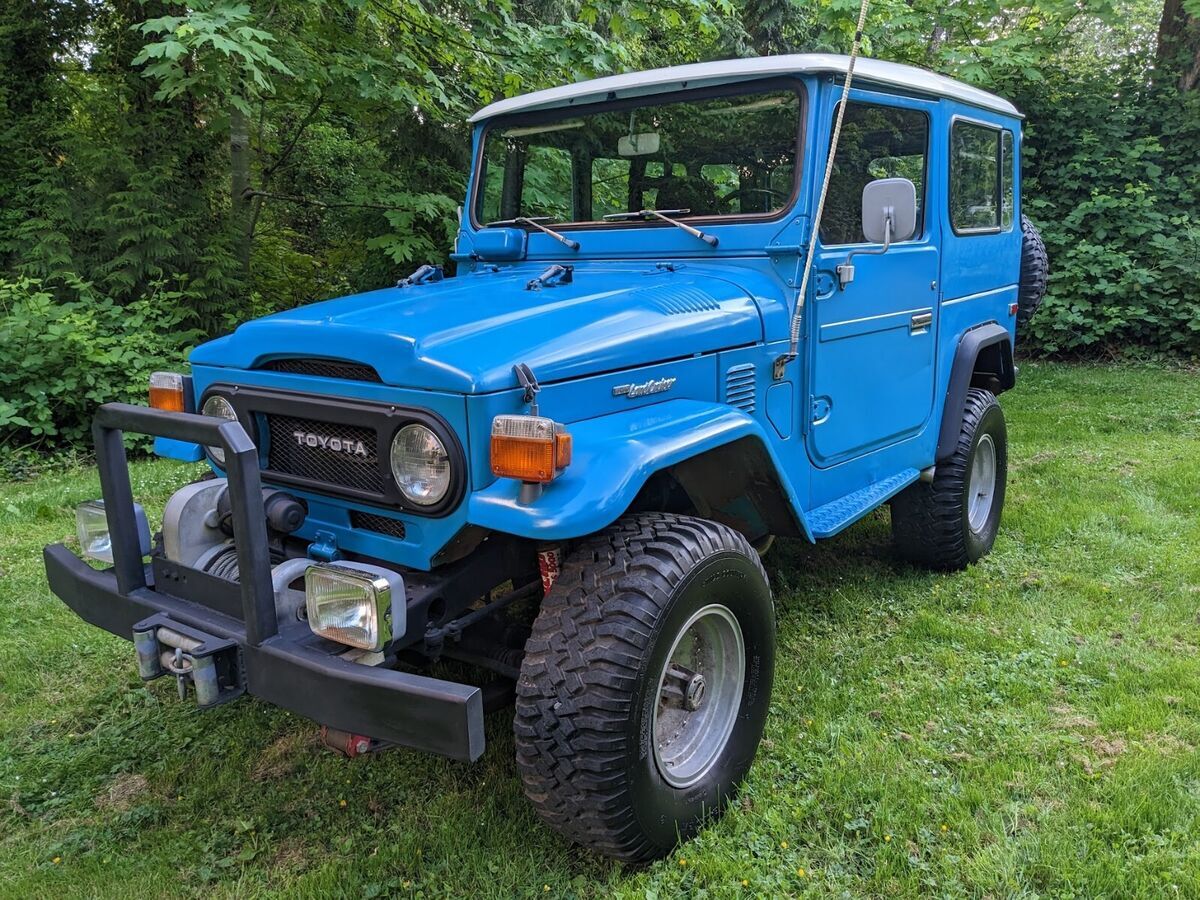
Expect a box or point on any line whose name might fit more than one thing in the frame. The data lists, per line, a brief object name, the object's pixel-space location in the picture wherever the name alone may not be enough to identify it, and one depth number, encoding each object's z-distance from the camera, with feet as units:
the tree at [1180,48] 32.89
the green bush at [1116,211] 32.35
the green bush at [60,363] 22.25
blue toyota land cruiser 7.17
